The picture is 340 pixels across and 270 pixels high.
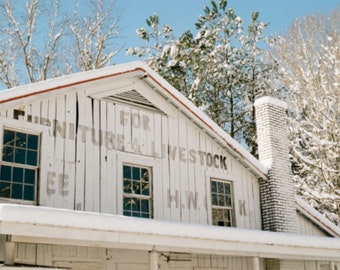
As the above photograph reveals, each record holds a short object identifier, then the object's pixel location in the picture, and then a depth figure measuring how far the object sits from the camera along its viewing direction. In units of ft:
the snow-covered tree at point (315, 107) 78.79
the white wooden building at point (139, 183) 31.04
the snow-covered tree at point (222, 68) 91.04
